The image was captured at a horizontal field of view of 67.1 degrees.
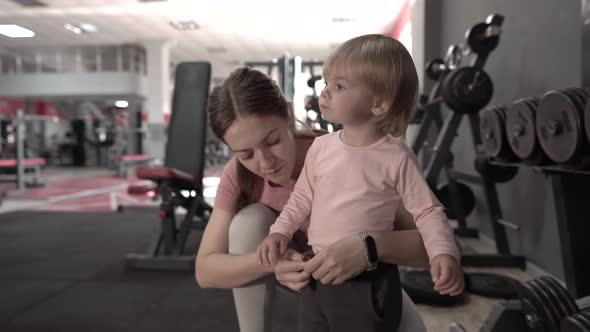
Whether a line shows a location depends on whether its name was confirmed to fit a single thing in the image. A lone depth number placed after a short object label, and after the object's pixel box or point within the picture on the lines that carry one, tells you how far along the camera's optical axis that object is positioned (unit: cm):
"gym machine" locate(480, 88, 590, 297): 116
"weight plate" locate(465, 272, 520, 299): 179
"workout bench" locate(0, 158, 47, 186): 561
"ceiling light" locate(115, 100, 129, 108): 1416
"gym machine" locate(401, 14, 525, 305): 181
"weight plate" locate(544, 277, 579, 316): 96
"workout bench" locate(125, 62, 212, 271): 234
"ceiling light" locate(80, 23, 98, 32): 855
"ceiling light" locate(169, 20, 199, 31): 845
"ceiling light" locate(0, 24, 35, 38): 718
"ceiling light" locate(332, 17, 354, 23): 805
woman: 63
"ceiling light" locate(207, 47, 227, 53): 1077
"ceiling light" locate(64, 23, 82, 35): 852
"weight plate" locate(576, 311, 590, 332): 82
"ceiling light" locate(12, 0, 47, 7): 727
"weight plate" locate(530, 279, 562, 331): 96
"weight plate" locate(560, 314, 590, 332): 82
